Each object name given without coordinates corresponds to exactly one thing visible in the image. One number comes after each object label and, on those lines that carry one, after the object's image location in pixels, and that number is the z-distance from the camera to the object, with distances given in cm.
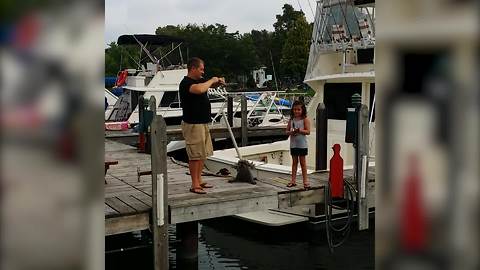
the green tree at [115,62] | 5266
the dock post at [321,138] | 963
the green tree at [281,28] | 7388
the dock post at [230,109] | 1909
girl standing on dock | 782
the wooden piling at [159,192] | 680
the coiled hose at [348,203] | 845
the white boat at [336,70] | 1301
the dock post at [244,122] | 1758
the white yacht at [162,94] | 2239
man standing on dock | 652
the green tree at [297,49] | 6084
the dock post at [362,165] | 818
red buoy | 832
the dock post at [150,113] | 1177
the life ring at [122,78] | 2530
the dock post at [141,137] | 1297
